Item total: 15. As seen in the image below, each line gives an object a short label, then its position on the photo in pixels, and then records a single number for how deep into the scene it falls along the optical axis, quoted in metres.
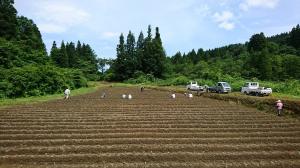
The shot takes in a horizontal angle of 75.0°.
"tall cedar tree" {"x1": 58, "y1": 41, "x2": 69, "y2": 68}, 48.27
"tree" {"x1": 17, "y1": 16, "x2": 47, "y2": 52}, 33.93
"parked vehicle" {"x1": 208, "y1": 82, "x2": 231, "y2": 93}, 22.01
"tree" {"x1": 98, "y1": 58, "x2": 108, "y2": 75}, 68.41
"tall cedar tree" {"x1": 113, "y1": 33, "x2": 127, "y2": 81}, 52.88
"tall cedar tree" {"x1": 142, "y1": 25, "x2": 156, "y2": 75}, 49.55
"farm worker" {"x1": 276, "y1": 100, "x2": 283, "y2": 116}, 12.99
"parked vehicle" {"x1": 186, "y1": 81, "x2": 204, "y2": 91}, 26.26
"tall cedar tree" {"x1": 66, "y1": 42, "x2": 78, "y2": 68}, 52.32
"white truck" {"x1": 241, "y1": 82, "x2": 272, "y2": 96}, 18.82
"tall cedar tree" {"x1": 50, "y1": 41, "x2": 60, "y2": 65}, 48.11
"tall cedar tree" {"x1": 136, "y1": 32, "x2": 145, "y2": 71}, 51.60
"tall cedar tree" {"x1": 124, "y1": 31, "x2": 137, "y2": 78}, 52.22
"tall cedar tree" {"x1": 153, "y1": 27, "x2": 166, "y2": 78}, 49.42
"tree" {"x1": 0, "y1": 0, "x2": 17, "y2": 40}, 32.09
